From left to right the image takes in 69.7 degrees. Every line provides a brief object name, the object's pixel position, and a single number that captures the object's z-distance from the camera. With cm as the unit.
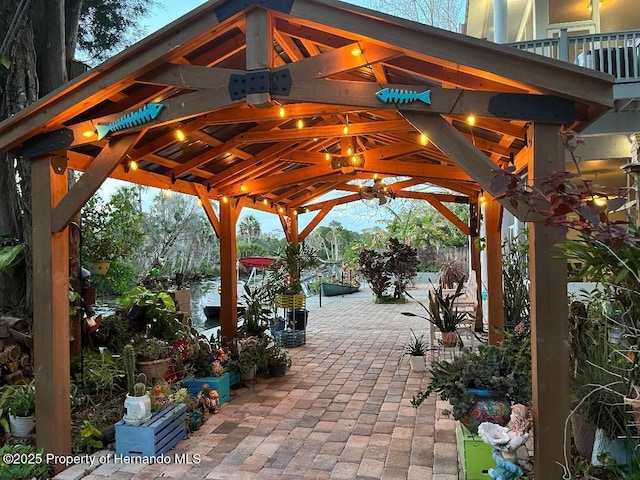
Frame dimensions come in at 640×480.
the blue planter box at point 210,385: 432
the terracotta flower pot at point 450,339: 496
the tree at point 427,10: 1623
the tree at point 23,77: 430
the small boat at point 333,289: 1515
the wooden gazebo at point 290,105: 246
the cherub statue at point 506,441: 241
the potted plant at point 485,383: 276
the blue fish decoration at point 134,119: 304
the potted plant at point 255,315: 588
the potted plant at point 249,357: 495
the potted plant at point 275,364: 525
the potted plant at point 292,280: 712
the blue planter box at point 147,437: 323
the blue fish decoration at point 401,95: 265
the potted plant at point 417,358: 538
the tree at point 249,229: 2241
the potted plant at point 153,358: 400
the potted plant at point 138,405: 330
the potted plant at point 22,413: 342
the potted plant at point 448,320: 500
